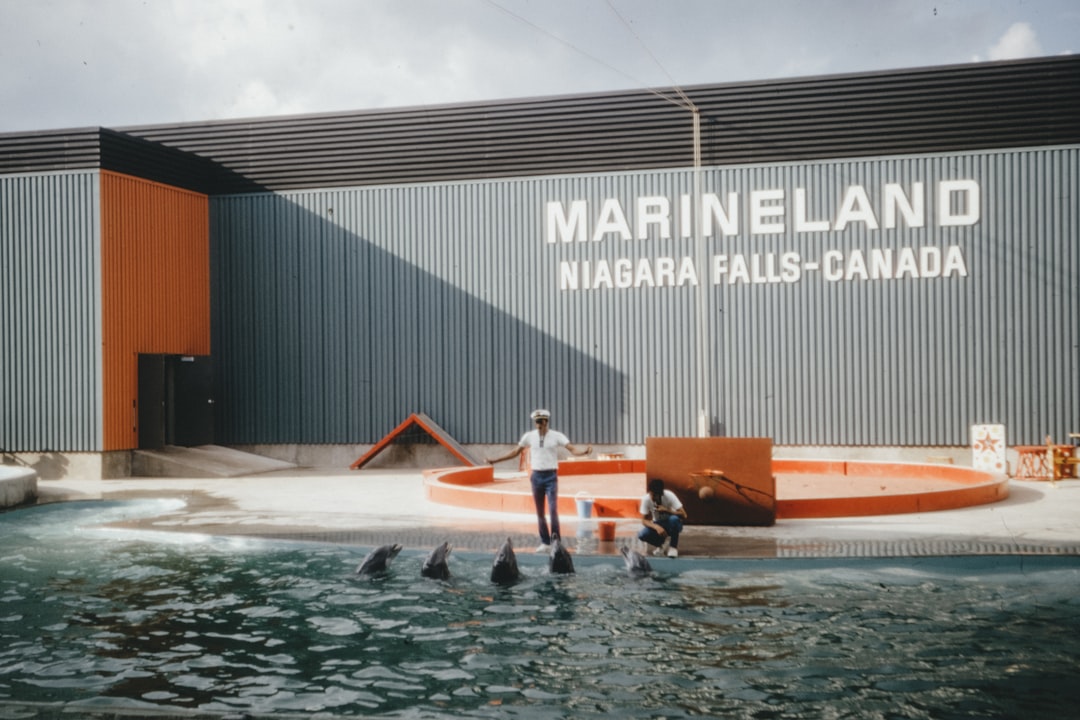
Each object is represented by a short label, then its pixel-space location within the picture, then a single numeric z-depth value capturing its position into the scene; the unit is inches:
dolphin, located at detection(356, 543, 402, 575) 406.6
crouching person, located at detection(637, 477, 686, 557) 417.1
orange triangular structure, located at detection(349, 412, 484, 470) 867.4
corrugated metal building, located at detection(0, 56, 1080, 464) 822.5
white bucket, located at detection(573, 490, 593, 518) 521.0
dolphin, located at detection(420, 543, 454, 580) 398.6
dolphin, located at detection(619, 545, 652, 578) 390.6
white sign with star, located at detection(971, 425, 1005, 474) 755.4
